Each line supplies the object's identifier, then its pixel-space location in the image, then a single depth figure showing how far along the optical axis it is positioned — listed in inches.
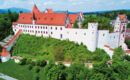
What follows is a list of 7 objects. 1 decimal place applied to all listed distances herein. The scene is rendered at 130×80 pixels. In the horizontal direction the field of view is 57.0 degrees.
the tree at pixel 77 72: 928.3
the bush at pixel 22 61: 1238.3
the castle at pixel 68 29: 1298.0
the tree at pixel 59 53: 1217.4
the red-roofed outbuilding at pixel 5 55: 1343.0
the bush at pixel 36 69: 1092.0
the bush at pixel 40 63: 1148.7
